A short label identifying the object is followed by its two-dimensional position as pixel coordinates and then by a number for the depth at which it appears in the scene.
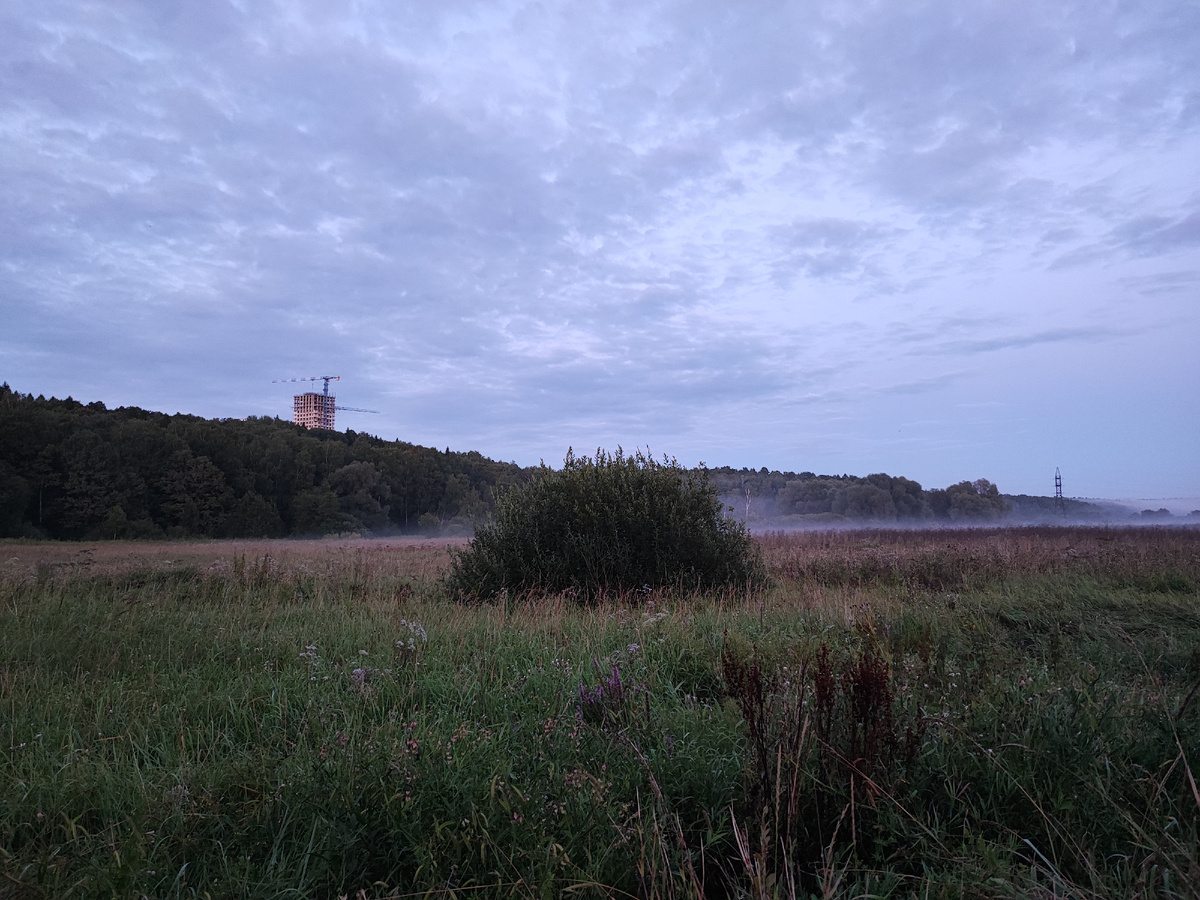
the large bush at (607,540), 10.61
